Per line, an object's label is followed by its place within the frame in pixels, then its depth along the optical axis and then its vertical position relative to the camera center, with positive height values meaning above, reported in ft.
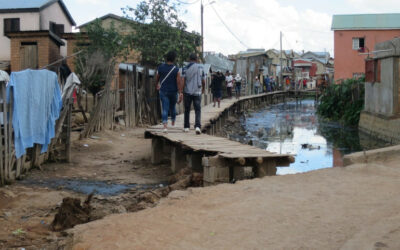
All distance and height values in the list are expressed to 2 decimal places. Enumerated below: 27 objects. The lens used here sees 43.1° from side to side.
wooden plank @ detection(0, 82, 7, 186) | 23.74 -1.15
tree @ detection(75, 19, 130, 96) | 60.70 +7.61
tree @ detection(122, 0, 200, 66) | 69.46 +9.65
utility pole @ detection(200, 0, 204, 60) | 118.11 +20.78
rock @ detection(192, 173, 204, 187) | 23.43 -3.51
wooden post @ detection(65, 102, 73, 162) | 31.37 -2.37
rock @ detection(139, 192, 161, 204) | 19.90 -3.74
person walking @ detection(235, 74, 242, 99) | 112.37 +4.00
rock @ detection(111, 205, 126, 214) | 19.08 -4.01
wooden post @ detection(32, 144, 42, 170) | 28.22 -2.85
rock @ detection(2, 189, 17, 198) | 22.29 -3.93
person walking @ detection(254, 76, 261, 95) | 156.76 +5.65
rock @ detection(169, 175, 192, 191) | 22.49 -3.61
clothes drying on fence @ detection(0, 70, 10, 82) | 23.66 +1.34
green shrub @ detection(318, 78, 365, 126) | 70.79 +0.29
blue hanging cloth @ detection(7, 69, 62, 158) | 25.57 -0.07
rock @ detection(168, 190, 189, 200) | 17.71 -3.20
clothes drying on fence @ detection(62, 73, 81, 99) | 32.09 +1.26
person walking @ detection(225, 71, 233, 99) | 102.99 +4.32
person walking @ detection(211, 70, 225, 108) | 73.36 +2.99
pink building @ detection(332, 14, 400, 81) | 121.39 +16.27
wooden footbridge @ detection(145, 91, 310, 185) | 22.25 -2.46
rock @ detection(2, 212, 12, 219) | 19.22 -4.19
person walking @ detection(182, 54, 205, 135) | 31.40 +1.21
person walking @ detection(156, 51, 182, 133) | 31.19 +1.39
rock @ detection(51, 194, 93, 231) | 17.62 -3.96
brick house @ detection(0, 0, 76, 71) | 75.55 +14.23
